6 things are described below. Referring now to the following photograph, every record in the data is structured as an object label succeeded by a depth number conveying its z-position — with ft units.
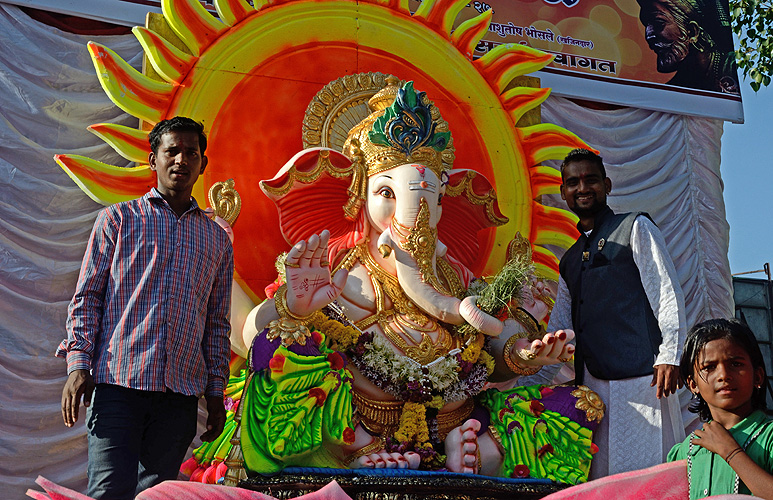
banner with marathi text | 18.57
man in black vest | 12.15
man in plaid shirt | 8.96
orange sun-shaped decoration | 13.70
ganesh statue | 11.27
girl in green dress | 7.16
